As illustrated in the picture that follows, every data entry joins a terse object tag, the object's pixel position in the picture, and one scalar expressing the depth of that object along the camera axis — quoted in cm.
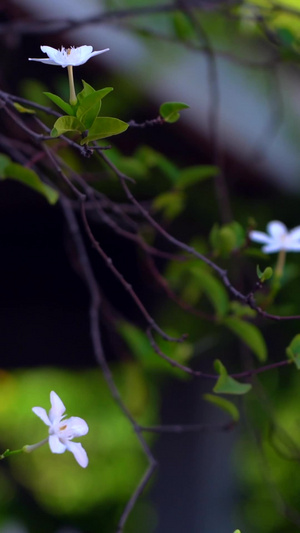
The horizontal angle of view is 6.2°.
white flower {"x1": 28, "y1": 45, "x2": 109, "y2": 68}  113
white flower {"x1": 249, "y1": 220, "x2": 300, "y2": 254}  132
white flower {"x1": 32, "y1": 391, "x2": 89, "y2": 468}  114
